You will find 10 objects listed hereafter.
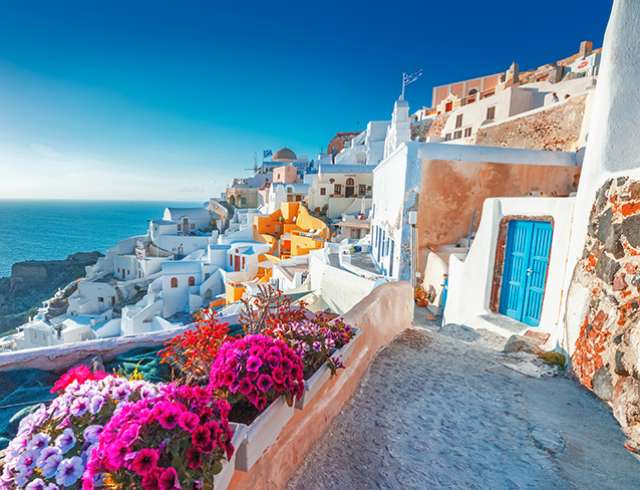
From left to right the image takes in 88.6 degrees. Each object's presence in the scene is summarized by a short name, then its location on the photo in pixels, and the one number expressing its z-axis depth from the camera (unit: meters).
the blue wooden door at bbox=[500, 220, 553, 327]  5.95
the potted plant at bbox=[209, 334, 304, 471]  1.89
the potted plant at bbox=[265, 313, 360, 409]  2.56
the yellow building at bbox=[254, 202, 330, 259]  26.31
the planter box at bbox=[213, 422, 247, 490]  1.51
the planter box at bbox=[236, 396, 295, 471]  1.73
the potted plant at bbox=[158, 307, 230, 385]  2.47
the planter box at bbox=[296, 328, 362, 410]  2.38
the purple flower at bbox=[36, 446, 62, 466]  1.35
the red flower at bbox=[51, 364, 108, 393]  1.93
